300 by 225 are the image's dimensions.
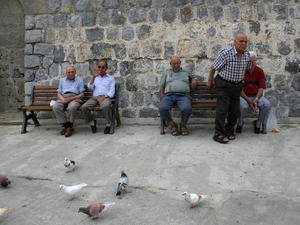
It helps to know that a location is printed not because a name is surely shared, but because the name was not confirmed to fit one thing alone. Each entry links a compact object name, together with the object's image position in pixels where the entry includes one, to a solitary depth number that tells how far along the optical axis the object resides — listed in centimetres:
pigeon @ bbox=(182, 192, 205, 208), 294
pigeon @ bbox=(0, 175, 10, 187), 355
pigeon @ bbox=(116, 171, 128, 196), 331
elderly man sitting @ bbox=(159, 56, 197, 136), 542
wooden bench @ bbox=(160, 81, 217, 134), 582
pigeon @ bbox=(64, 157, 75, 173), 392
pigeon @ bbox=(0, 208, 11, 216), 279
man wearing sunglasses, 563
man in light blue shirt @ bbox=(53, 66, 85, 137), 565
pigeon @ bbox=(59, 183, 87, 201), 321
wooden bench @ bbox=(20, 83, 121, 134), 599
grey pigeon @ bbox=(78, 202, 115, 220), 283
